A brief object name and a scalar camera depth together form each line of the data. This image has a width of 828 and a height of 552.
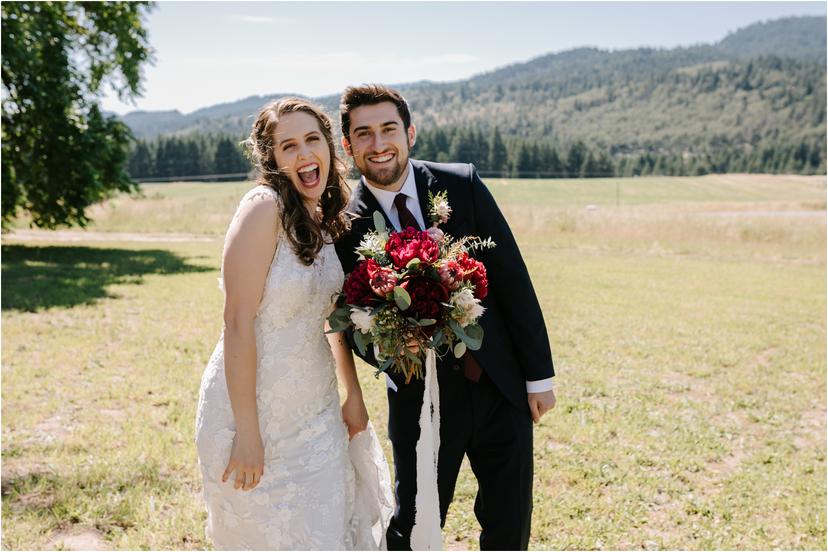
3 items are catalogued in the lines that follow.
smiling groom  3.08
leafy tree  17.61
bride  2.70
